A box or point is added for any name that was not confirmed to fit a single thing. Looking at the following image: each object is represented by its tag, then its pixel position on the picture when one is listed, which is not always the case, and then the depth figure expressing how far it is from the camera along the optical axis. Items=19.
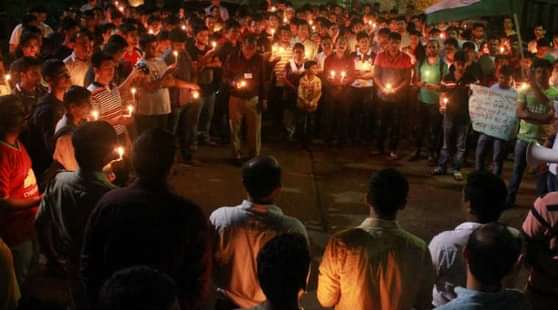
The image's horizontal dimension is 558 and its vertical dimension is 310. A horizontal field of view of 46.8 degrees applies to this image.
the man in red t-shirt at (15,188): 4.52
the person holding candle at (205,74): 10.60
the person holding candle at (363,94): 11.22
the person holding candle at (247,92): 9.79
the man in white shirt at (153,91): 8.66
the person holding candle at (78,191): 3.94
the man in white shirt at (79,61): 8.32
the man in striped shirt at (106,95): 6.52
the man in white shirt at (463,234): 3.82
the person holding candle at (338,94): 10.88
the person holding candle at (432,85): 10.28
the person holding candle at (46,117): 5.78
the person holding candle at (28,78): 6.45
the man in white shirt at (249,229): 3.84
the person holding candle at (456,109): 9.68
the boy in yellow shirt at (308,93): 10.90
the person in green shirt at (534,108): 7.89
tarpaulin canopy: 8.76
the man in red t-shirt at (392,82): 10.38
